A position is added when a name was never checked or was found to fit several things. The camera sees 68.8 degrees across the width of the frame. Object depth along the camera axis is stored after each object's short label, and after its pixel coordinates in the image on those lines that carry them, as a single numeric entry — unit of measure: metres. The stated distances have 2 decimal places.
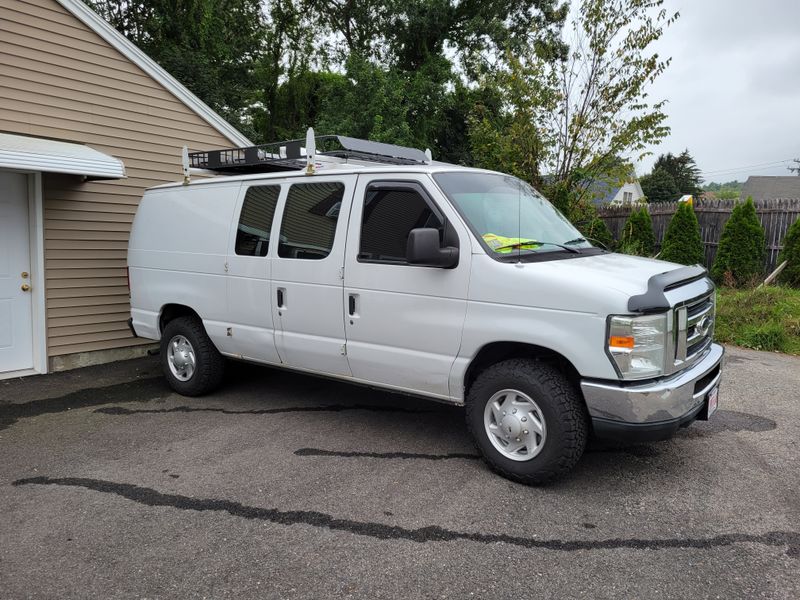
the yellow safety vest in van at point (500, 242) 4.00
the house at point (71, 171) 6.64
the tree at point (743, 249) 11.73
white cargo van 3.52
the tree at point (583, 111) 9.55
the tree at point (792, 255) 11.05
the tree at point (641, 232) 13.62
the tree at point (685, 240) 12.76
